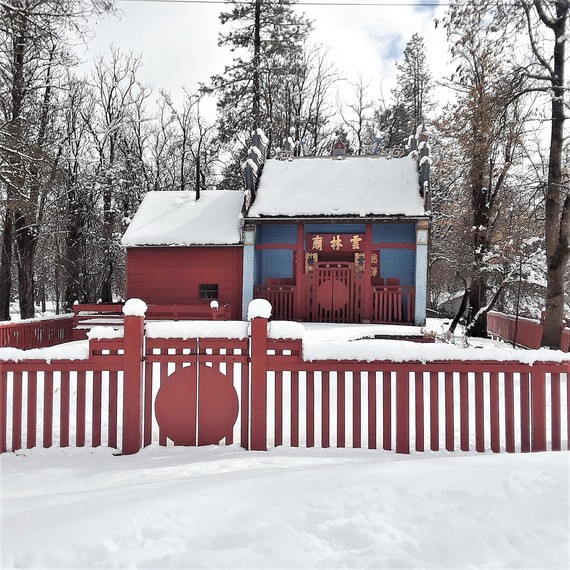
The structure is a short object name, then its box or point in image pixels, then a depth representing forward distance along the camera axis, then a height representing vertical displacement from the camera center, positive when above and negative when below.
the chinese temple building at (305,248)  15.09 +1.38
